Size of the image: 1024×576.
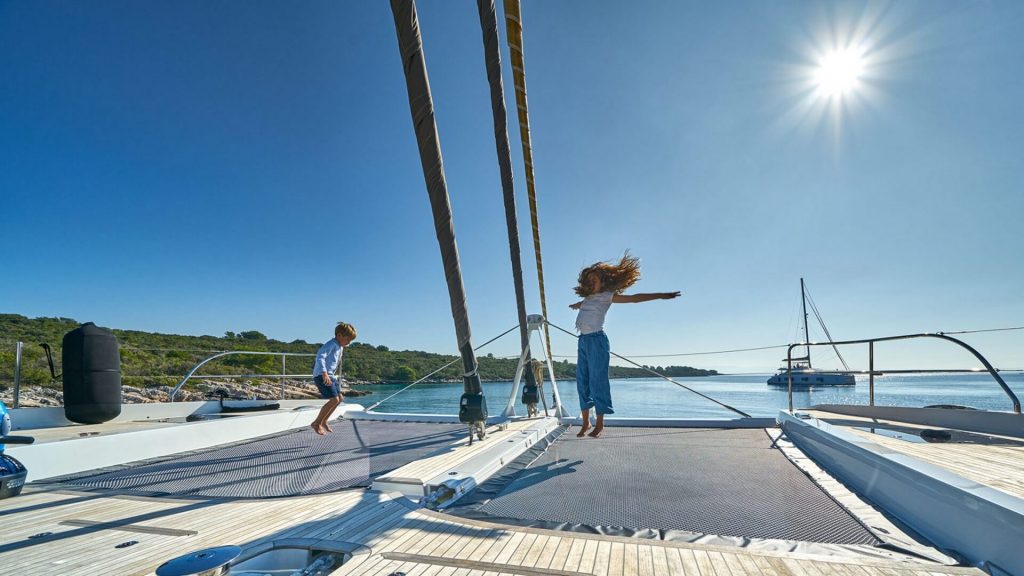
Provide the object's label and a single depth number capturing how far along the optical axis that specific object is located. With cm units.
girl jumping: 328
